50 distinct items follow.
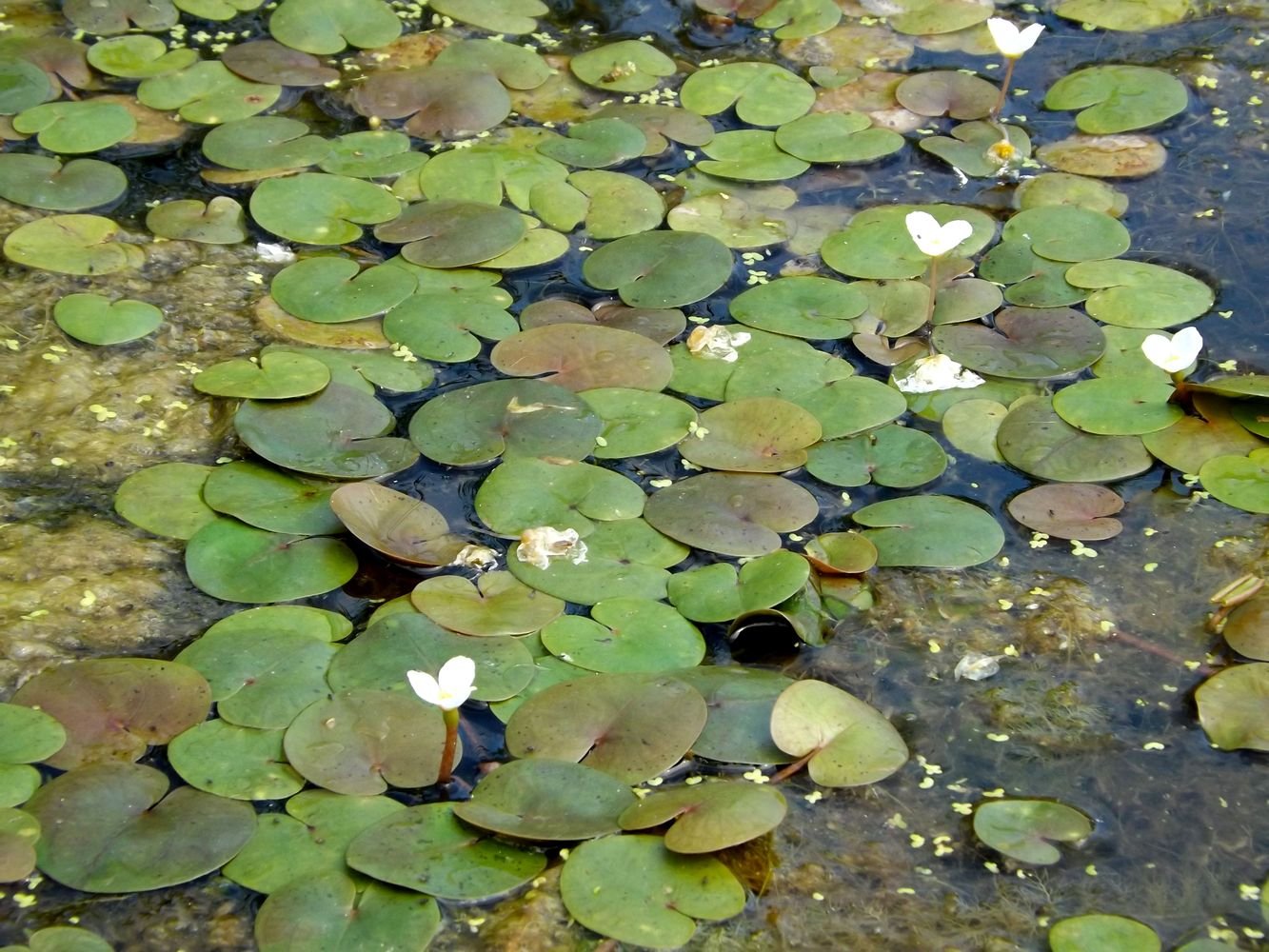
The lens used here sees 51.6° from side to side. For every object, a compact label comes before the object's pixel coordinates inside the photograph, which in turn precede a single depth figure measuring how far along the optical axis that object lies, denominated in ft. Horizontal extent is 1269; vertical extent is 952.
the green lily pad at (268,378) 9.21
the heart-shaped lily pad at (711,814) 6.56
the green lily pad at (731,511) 8.52
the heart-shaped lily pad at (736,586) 7.98
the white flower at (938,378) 9.77
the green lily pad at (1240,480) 8.77
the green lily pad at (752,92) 12.46
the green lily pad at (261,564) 8.19
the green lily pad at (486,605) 7.92
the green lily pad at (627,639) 7.80
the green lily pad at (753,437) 9.12
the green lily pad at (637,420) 9.26
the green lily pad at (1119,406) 9.30
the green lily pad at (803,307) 10.27
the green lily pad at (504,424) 9.14
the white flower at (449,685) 6.64
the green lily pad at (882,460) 9.07
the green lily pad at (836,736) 7.16
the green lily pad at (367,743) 7.14
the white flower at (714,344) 10.04
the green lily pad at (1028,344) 9.84
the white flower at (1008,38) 11.49
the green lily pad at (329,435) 8.87
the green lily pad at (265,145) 11.65
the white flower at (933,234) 9.56
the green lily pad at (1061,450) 9.04
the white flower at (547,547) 8.39
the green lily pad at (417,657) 7.62
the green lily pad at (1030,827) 6.81
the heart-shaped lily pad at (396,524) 8.27
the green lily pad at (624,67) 12.86
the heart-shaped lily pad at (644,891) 6.42
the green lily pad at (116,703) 7.27
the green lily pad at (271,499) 8.54
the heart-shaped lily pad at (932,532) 8.45
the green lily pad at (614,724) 7.22
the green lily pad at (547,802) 6.73
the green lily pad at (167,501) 8.58
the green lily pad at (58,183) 11.12
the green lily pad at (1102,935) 6.34
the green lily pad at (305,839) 6.68
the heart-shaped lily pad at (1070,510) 8.67
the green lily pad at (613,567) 8.25
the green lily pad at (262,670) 7.47
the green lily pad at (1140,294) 10.21
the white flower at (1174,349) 9.05
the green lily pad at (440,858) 6.59
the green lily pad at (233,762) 7.10
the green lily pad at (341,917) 6.35
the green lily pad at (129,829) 6.61
